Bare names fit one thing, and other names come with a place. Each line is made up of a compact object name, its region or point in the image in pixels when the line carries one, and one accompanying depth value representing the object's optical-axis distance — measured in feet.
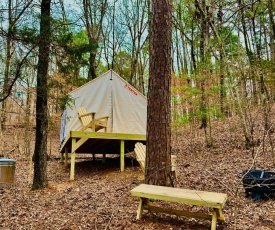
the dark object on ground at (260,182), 11.53
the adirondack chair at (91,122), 20.89
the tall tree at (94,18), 42.50
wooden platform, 19.54
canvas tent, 25.03
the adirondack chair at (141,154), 15.80
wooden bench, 8.86
